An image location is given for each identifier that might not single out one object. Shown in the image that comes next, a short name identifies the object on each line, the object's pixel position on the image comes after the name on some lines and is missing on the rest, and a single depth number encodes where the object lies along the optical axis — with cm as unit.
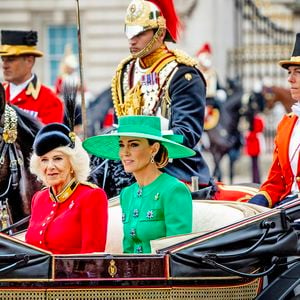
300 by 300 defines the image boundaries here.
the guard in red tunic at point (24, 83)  1962
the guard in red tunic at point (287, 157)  1533
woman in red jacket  1320
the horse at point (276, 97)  4685
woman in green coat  1341
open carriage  1229
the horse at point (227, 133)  4131
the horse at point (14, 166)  1623
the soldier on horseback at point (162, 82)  1697
